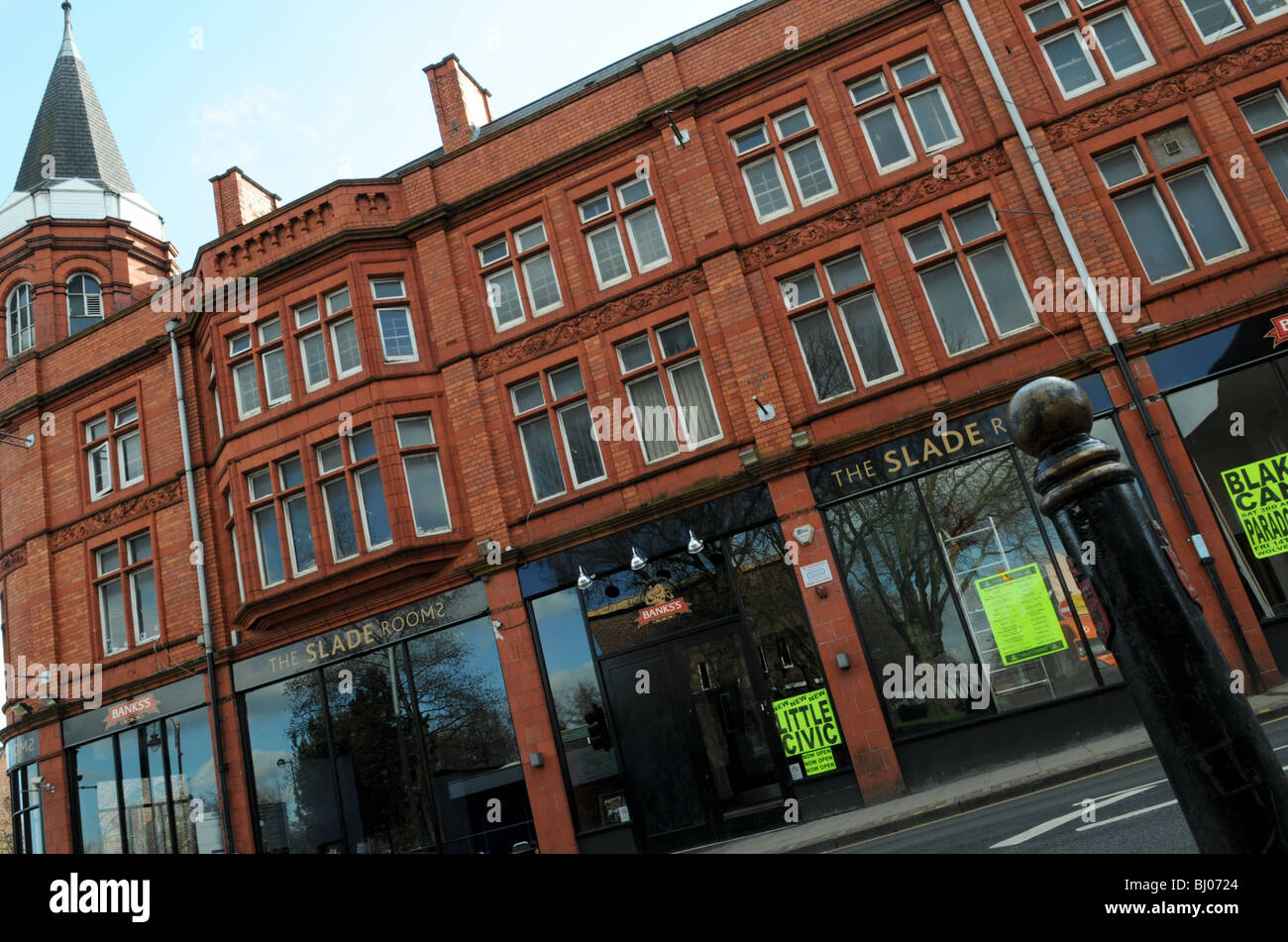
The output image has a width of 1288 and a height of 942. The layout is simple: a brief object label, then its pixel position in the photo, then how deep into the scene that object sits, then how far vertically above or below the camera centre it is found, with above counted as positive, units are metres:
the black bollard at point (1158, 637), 2.91 -0.08
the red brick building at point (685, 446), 13.60 +5.07
